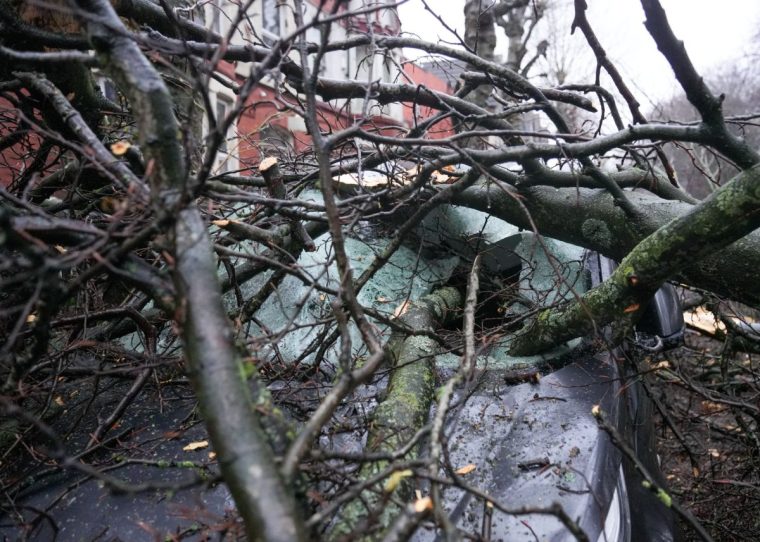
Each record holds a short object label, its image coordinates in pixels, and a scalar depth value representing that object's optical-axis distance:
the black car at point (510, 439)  1.70
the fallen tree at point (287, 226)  1.14
